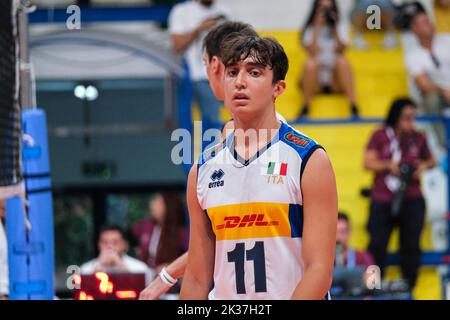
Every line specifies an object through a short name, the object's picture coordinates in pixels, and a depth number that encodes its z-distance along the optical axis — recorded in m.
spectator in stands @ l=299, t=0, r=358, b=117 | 13.05
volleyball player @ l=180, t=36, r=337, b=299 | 5.11
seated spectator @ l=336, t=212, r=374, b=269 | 10.42
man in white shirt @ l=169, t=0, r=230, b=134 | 12.05
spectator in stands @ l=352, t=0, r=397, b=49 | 14.32
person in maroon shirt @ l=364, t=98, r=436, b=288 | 11.98
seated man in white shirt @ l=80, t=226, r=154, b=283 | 10.82
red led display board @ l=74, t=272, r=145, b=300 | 6.97
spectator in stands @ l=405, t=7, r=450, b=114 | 13.73
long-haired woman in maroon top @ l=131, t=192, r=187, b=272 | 11.65
